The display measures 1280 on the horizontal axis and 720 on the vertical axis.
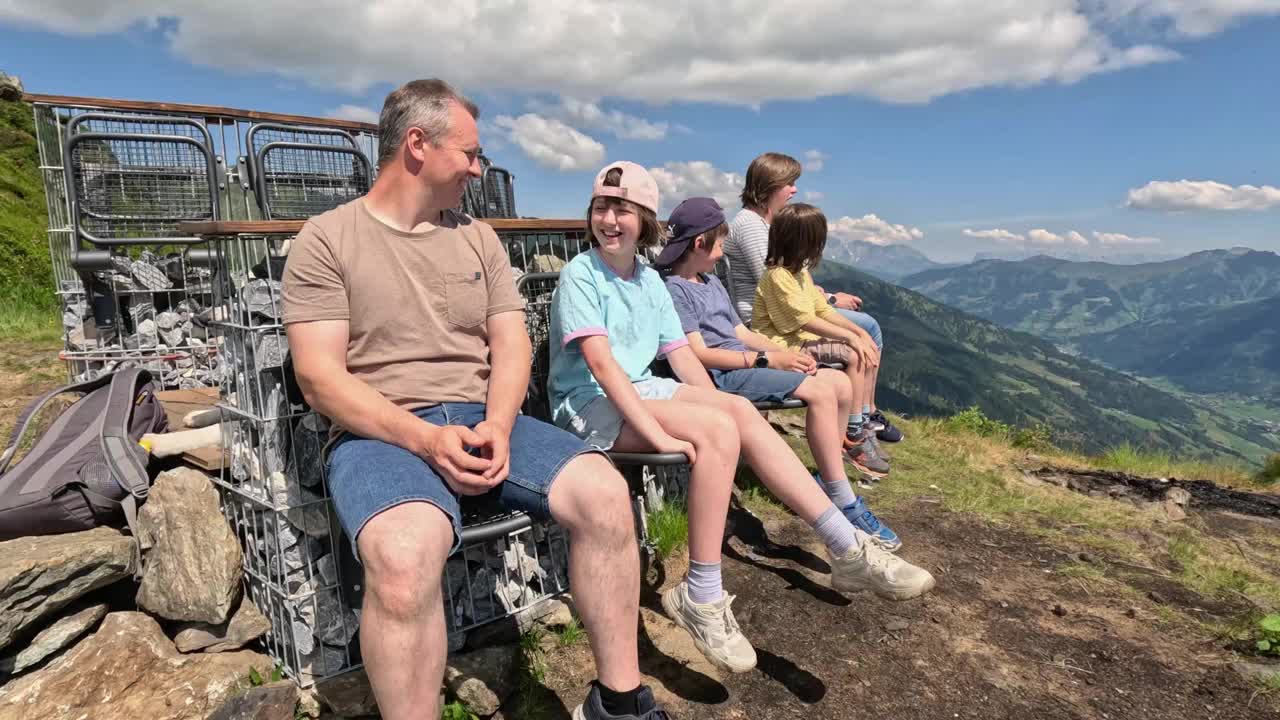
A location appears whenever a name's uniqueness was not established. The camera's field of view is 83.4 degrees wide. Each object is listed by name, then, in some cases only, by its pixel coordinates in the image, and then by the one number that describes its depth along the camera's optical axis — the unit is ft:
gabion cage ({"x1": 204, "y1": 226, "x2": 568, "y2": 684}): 9.09
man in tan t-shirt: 6.77
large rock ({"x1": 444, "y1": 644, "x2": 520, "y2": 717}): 9.13
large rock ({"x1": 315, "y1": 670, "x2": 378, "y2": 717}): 9.05
